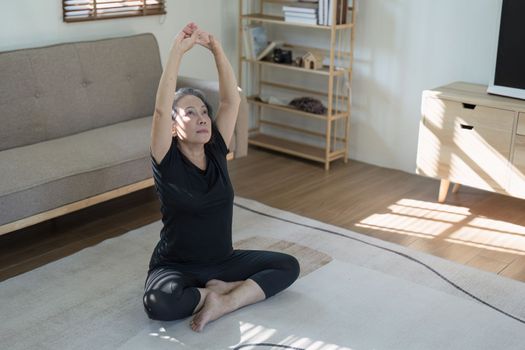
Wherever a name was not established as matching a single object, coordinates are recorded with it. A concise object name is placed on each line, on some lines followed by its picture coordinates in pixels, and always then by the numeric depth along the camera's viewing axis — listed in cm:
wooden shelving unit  445
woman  253
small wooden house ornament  445
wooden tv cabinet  355
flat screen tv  355
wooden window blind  391
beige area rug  249
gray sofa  308
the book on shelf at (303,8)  435
